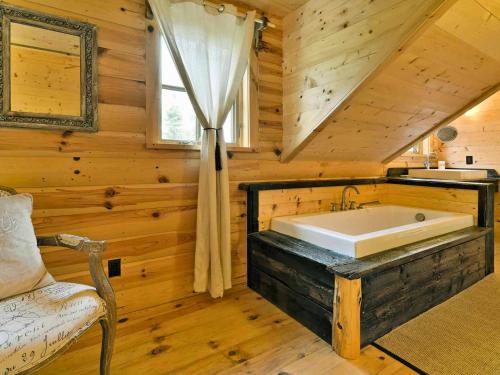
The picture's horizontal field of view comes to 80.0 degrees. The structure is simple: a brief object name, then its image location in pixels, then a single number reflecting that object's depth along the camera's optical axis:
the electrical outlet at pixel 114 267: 1.88
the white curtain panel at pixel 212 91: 1.93
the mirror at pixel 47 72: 1.55
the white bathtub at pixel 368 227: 1.77
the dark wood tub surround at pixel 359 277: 1.55
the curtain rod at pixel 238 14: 2.02
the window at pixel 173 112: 1.95
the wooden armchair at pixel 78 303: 1.05
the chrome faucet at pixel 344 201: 2.80
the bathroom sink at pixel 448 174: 3.06
